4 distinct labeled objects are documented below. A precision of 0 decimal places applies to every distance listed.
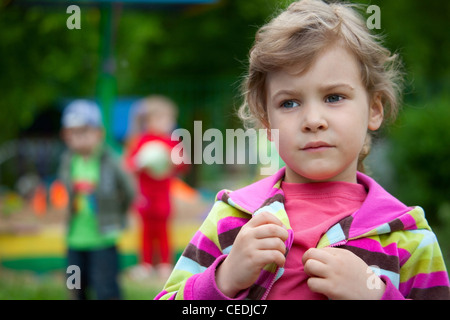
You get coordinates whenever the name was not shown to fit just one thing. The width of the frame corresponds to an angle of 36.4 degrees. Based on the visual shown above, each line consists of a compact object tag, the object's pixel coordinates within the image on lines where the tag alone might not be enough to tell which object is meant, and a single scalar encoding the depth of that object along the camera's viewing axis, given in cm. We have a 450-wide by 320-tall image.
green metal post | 800
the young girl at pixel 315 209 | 167
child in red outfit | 736
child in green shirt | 548
